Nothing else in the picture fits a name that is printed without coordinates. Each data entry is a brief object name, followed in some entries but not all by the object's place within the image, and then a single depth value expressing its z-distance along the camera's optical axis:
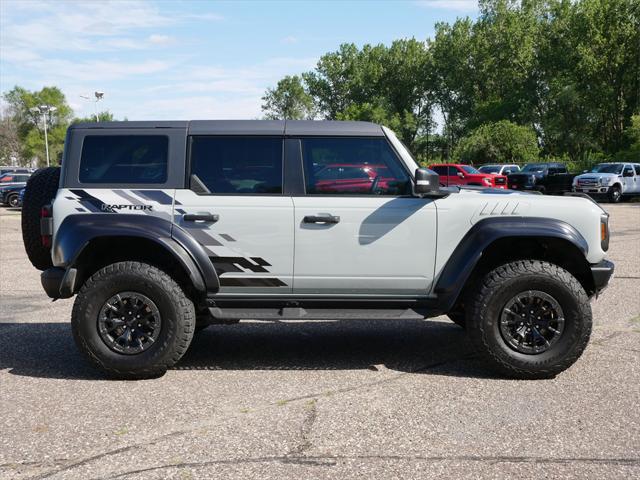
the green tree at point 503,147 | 51.12
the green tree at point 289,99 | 106.88
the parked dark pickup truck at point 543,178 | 29.66
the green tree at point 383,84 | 89.12
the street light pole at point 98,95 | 51.14
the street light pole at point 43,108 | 53.41
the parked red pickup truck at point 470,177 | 26.78
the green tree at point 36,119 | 90.94
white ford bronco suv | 4.91
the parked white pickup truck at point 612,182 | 29.30
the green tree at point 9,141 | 87.50
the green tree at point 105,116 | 93.84
